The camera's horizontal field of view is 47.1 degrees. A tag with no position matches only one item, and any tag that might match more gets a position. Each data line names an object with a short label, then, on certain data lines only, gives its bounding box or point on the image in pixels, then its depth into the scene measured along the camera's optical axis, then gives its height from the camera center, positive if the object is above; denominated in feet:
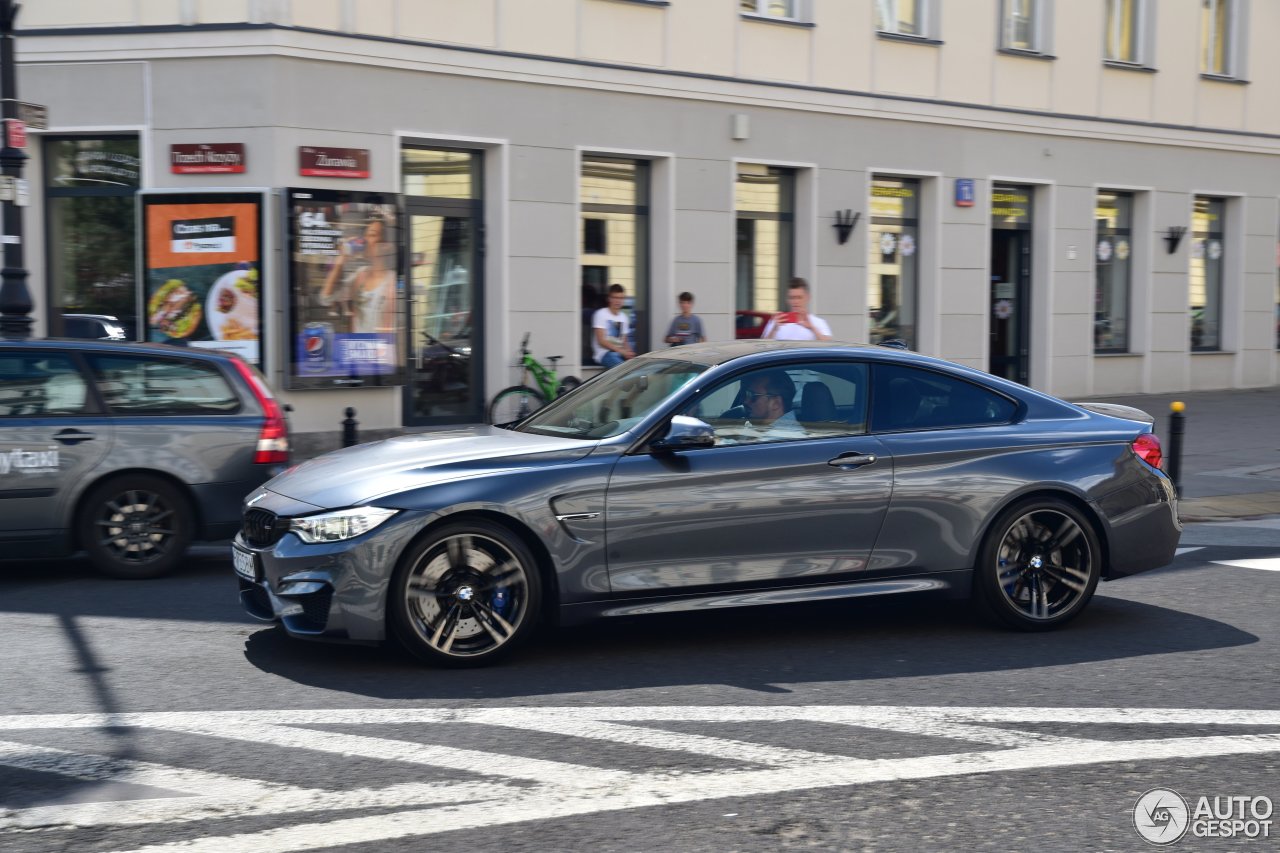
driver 22.67 -1.46
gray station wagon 28.71 -2.89
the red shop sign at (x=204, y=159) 50.72 +5.04
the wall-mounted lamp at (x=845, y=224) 65.21 +3.90
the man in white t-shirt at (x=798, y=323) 42.75 -0.33
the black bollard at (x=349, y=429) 40.78 -3.37
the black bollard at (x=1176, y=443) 39.81 -3.47
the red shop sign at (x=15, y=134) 39.14 +4.53
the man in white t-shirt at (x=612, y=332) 58.34 -0.88
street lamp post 39.01 +2.05
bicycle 55.26 -3.16
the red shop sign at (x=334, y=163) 51.31 +5.06
